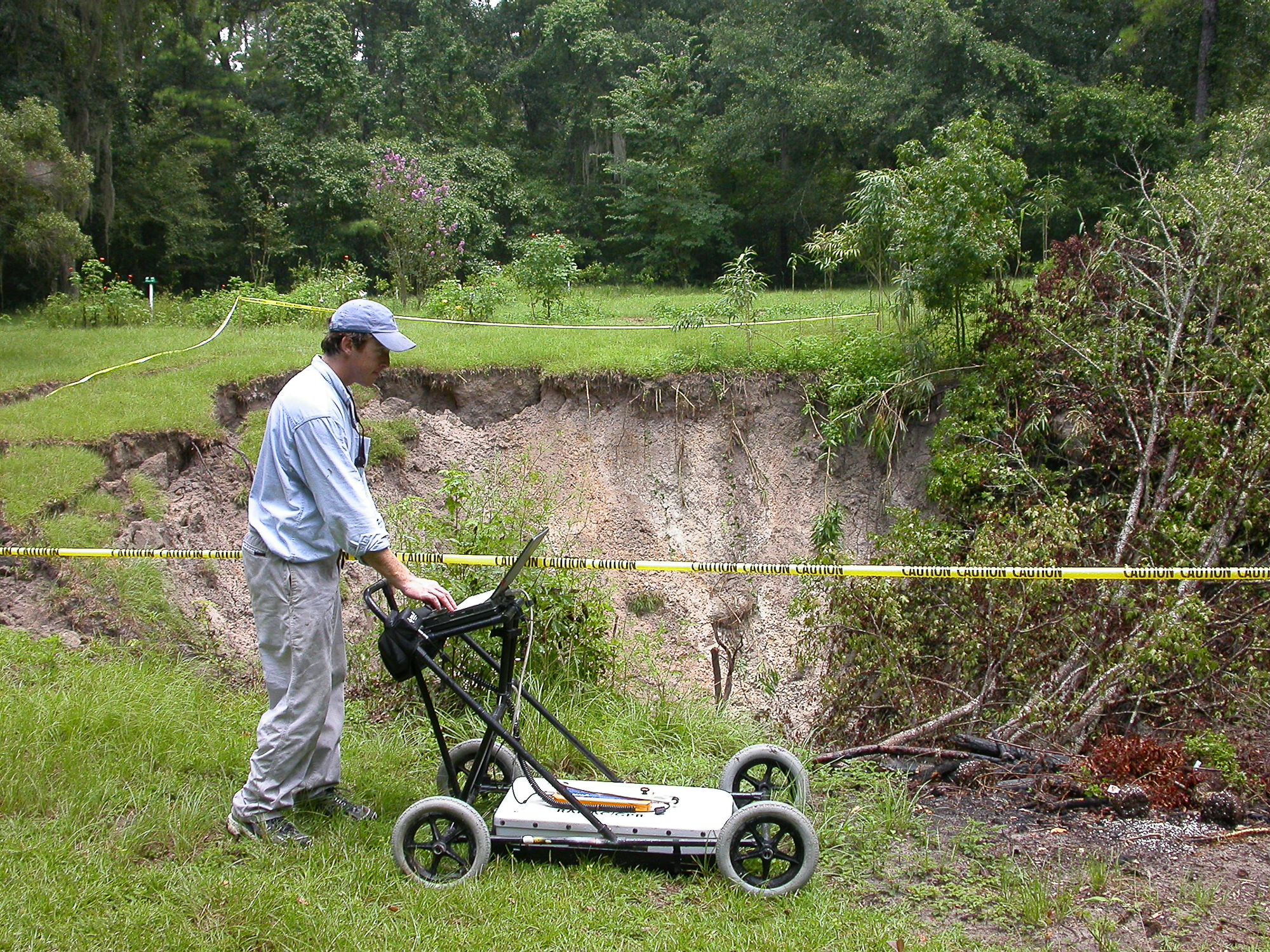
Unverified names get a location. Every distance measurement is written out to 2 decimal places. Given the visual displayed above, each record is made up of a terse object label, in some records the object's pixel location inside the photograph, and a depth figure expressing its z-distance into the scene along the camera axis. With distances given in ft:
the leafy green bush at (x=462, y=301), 54.08
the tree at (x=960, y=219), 35.99
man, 13.44
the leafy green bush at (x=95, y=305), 56.03
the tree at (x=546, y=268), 53.62
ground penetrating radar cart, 13.00
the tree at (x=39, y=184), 41.06
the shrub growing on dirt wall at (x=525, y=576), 19.67
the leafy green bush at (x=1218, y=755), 15.49
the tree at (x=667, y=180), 93.71
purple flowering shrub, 58.44
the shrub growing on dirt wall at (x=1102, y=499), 20.31
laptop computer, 13.20
